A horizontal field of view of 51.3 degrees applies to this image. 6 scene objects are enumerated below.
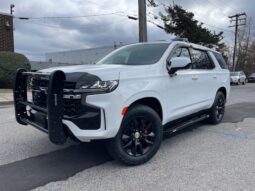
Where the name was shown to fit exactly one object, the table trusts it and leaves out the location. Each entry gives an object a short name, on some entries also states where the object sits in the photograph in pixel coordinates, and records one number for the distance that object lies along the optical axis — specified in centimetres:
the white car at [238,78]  2918
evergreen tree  2881
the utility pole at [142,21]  1647
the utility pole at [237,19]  4070
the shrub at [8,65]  1480
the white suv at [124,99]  320
